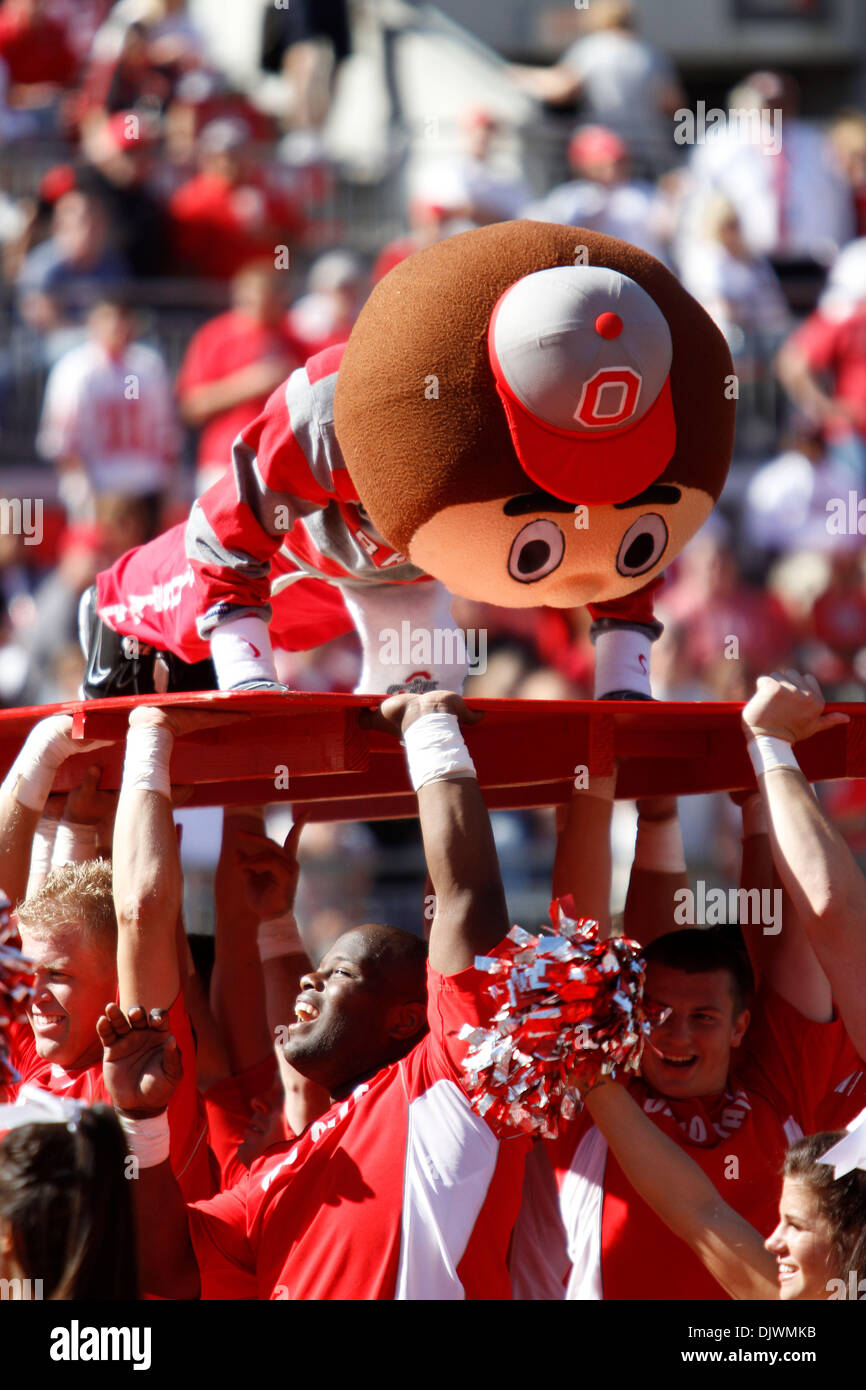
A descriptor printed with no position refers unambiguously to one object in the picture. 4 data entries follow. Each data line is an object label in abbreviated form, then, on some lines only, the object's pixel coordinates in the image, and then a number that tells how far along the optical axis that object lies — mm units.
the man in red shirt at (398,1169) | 5426
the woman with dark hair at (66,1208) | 5012
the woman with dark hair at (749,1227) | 5270
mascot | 6039
